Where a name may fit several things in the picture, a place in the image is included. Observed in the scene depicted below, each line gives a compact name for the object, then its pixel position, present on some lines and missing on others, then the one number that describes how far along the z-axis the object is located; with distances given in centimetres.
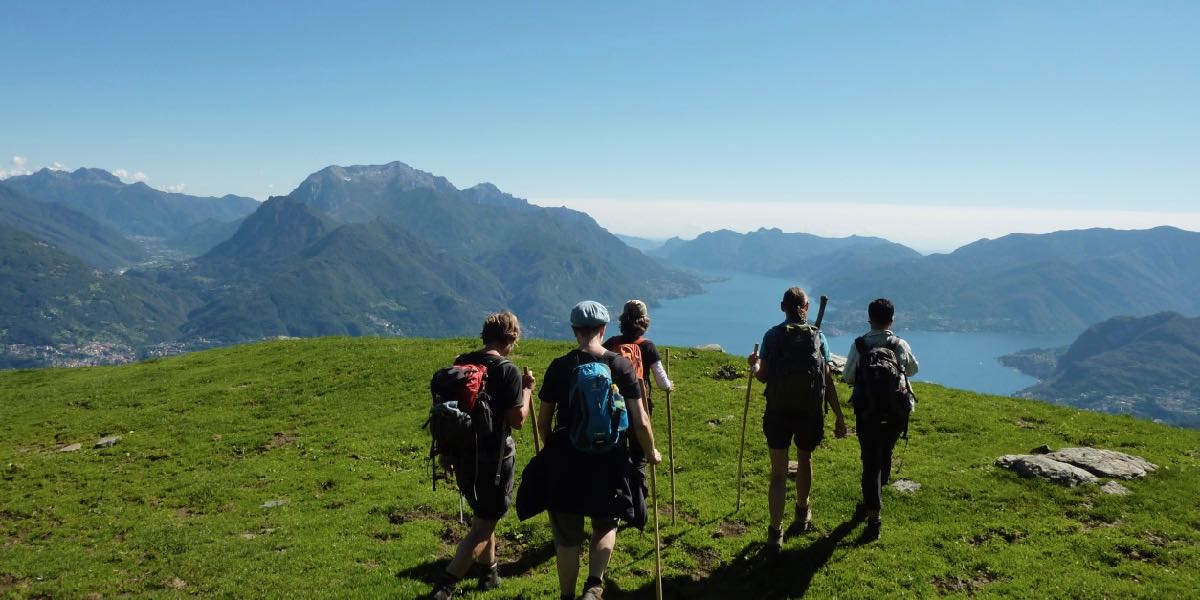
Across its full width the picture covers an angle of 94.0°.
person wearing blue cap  739
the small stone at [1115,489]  1269
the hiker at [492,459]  825
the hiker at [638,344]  989
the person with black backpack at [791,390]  972
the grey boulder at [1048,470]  1313
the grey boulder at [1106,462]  1359
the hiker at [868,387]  971
